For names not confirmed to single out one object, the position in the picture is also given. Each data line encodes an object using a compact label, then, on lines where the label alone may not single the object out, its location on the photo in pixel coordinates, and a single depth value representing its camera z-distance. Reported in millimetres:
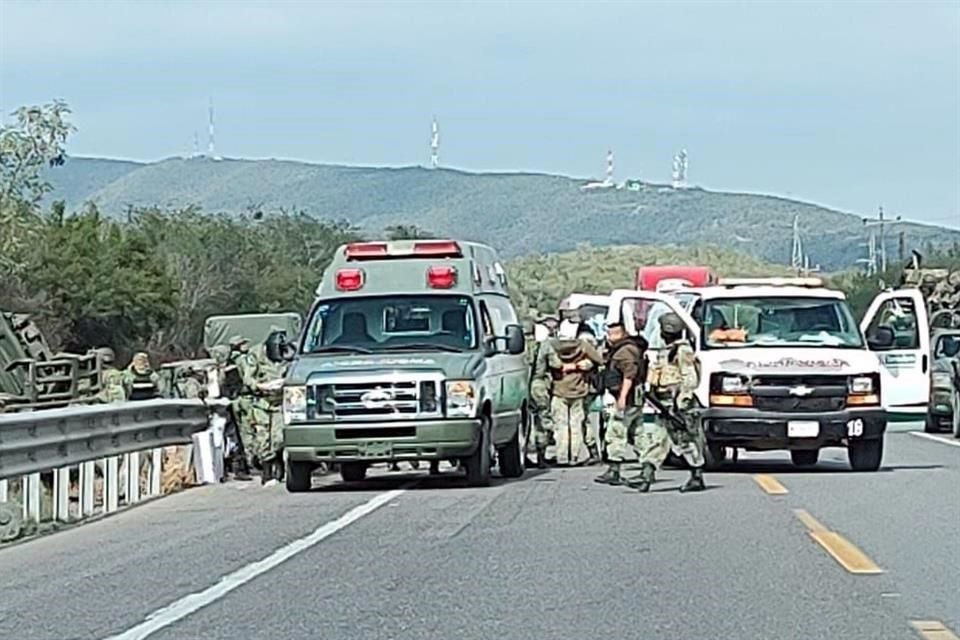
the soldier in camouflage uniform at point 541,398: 22766
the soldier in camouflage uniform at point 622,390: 18891
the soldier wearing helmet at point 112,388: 22656
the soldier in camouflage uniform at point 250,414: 21766
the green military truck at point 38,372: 28031
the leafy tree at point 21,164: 50281
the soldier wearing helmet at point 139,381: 23312
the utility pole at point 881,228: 107100
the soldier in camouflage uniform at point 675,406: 18656
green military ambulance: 18812
